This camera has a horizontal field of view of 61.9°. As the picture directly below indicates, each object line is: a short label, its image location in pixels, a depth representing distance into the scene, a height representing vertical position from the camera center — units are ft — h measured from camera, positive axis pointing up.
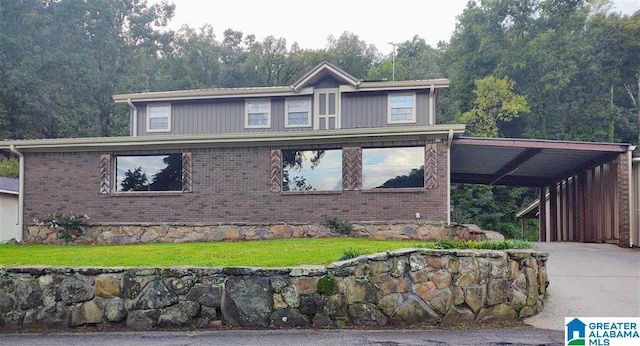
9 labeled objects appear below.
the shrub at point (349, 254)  26.37 -3.51
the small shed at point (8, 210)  64.80 -3.55
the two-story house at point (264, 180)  45.80 +0.34
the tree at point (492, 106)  116.06 +17.36
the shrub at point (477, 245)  26.69 -3.04
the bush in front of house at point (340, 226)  45.88 -3.62
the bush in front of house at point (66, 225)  48.14 -3.88
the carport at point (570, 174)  46.01 +1.33
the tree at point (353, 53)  136.87 +36.63
